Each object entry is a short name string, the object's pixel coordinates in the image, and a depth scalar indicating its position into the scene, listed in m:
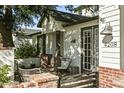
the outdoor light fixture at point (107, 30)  2.20
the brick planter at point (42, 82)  1.92
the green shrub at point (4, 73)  2.88
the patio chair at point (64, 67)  4.20
